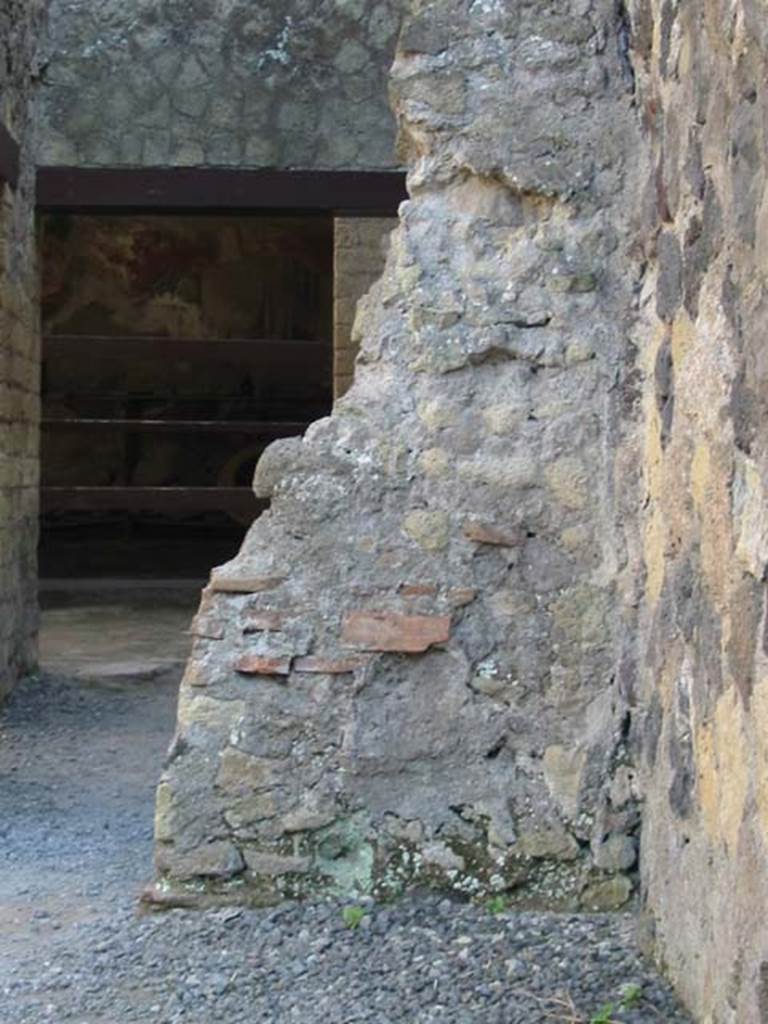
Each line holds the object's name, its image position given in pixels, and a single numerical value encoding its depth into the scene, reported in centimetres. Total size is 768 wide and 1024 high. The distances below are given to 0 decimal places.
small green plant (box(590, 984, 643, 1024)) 271
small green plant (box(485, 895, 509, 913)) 334
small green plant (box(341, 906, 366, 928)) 326
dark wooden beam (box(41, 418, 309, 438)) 1059
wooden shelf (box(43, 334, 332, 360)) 1038
